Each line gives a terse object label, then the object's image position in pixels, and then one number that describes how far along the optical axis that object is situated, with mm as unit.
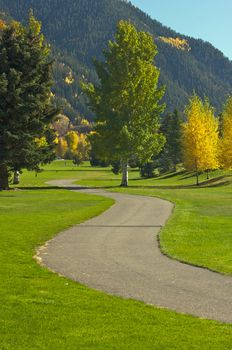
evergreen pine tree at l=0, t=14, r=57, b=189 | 50625
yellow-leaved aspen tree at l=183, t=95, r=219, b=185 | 70500
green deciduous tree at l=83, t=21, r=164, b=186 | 62500
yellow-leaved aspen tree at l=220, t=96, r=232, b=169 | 68000
